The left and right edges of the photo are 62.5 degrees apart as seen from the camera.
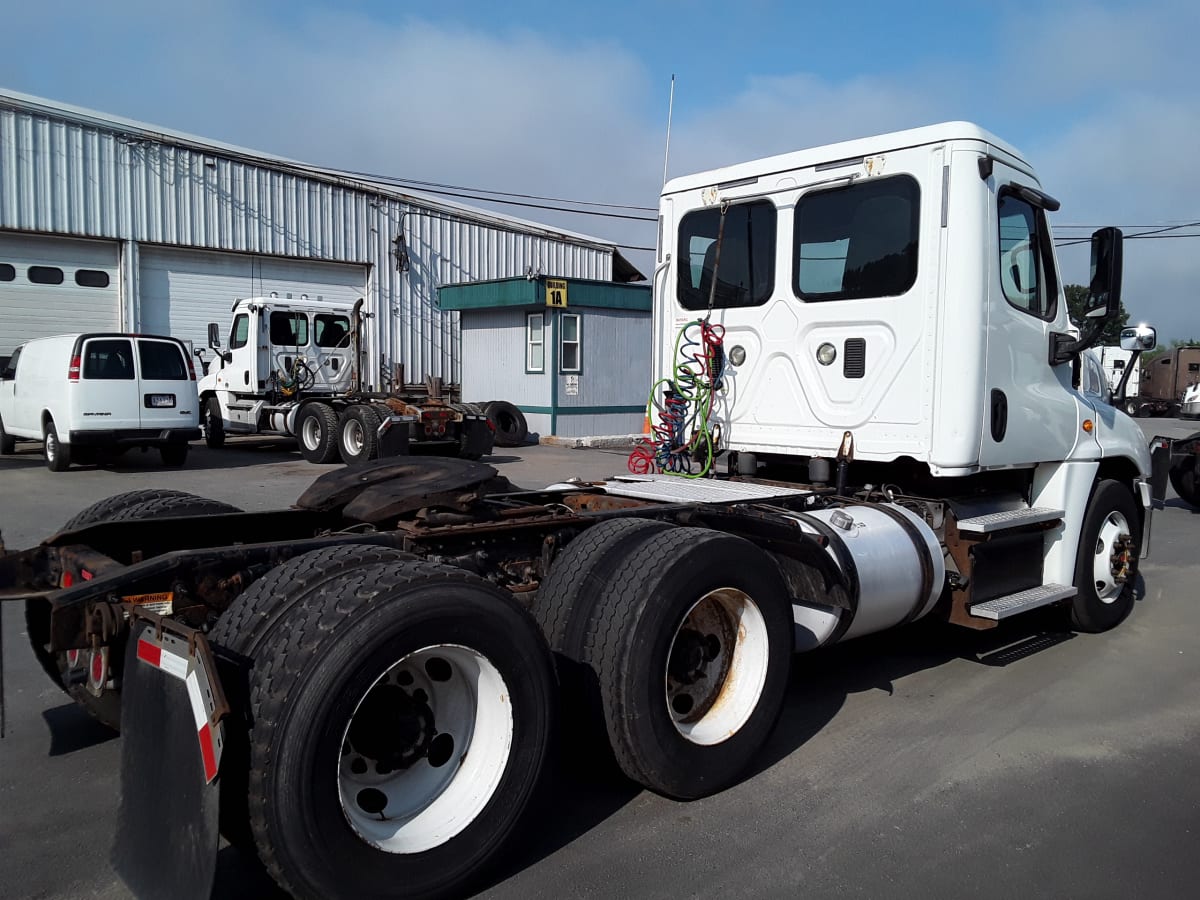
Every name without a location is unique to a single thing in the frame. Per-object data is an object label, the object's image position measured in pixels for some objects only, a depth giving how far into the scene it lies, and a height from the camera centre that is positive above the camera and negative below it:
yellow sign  22.02 +2.10
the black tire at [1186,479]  14.09 -1.18
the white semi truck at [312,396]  17.12 -0.27
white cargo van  14.95 -0.28
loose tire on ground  21.61 -0.81
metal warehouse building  20.86 +3.43
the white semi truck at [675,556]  2.87 -0.70
